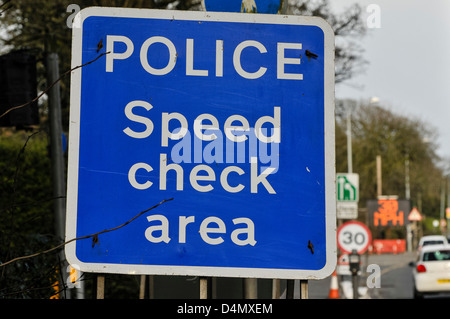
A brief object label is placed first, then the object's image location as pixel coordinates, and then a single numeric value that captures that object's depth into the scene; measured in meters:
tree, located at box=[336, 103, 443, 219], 54.97
